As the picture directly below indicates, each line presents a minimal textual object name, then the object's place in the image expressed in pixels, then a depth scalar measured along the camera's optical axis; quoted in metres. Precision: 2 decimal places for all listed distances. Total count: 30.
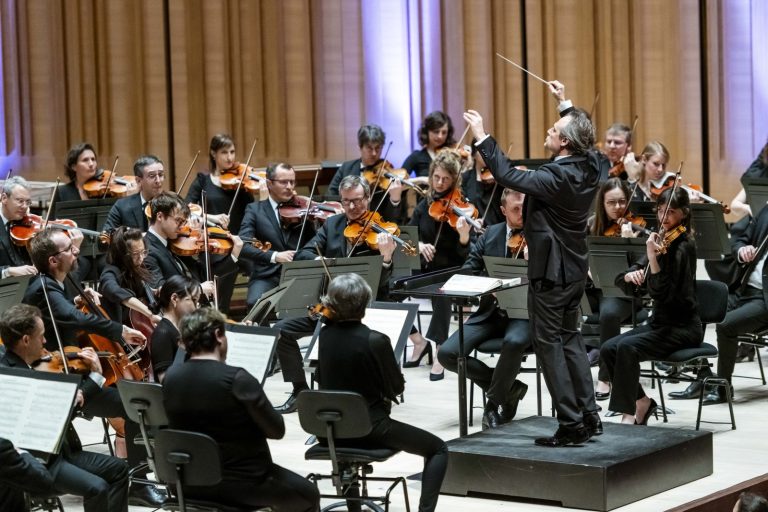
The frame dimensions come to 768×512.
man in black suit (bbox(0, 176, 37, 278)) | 13.91
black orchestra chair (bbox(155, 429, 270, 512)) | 8.40
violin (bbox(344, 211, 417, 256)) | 14.37
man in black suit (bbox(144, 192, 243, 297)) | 13.02
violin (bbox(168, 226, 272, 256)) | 13.36
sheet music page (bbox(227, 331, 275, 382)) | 9.87
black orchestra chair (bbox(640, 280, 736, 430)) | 12.26
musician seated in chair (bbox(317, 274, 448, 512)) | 9.66
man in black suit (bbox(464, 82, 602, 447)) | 10.09
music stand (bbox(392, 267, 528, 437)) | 10.96
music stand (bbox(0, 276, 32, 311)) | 11.41
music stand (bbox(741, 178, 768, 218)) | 14.65
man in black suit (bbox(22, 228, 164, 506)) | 11.16
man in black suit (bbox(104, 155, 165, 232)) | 14.82
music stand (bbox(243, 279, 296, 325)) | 11.63
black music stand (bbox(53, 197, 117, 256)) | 15.02
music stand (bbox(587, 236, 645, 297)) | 13.19
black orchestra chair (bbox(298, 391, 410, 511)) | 9.40
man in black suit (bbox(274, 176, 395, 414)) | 13.91
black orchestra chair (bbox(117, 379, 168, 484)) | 9.48
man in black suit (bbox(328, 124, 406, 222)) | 16.73
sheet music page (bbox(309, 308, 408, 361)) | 10.90
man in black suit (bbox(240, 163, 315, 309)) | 15.00
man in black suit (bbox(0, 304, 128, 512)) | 9.20
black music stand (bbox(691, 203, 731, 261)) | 14.29
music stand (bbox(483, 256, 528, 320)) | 12.42
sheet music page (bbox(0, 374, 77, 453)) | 8.77
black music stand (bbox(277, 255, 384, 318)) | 12.98
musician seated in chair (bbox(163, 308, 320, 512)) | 8.52
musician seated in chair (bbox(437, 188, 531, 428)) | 12.43
